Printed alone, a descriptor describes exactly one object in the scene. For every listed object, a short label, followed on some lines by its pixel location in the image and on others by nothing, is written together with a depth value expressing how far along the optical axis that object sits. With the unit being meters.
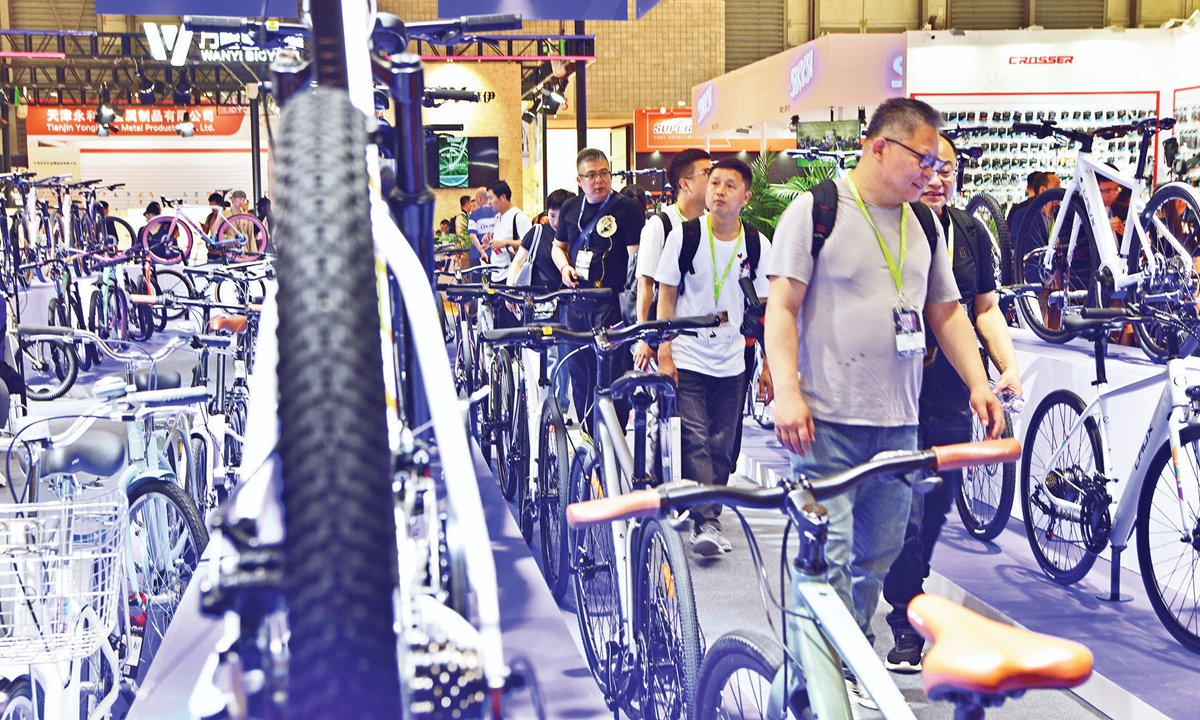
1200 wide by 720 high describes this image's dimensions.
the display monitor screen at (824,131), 11.09
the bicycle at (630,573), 2.53
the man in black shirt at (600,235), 5.53
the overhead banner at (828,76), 11.08
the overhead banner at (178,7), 7.12
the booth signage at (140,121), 23.22
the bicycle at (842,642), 1.12
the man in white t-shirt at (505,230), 8.38
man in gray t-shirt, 2.76
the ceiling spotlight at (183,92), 20.49
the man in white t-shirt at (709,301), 4.44
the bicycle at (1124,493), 3.74
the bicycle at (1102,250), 4.82
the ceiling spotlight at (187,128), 22.45
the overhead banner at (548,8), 7.19
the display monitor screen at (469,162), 20.14
